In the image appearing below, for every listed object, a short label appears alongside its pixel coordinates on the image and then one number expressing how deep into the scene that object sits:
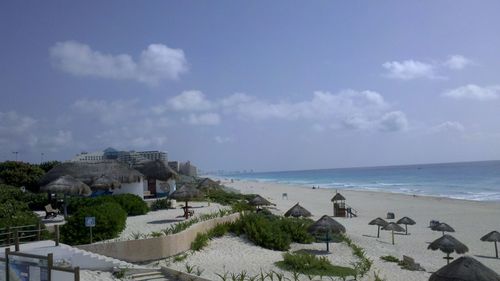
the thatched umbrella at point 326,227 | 18.22
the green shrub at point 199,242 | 16.32
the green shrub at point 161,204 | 26.41
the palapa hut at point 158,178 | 33.62
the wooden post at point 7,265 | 9.23
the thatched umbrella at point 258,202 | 26.56
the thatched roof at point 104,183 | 25.91
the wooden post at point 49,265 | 8.33
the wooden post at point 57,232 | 13.25
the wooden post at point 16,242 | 12.23
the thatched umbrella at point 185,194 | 21.70
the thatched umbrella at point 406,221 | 26.09
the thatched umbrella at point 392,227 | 23.64
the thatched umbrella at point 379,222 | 24.68
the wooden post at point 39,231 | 14.89
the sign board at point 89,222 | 14.22
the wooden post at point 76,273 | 8.30
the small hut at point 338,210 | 34.81
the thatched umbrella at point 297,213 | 23.34
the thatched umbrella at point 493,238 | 20.25
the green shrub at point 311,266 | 14.34
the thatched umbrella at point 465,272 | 9.38
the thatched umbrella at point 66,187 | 21.12
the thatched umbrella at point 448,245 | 17.08
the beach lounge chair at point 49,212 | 21.27
